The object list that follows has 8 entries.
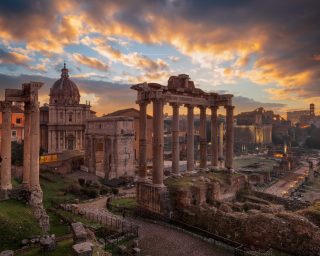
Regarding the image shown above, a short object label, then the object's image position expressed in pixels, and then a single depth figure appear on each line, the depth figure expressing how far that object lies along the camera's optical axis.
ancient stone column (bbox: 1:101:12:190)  17.97
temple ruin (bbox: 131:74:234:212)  19.66
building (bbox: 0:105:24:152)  49.81
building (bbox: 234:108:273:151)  139.66
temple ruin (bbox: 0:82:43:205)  17.92
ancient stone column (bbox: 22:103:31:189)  18.53
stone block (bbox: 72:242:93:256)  9.61
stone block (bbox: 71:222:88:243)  11.45
